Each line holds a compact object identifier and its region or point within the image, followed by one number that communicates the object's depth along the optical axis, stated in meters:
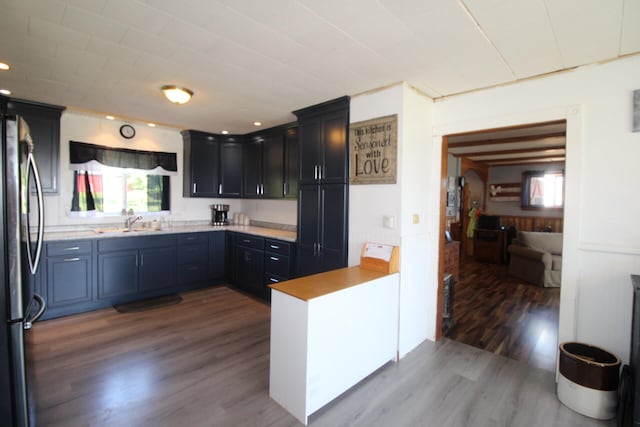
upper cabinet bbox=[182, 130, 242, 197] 4.88
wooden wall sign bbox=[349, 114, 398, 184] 2.75
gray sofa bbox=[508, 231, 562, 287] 5.15
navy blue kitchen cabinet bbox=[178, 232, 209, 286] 4.48
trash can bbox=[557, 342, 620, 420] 2.01
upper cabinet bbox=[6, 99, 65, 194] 3.52
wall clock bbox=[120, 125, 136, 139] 4.39
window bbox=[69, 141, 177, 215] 4.10
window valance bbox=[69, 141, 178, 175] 4.04
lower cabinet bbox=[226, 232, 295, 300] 3.95
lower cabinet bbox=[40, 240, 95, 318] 3.45
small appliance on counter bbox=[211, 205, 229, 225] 5.25
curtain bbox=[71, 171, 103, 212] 4.10
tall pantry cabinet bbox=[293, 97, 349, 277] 3.16
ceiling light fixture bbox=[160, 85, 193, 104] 2.88
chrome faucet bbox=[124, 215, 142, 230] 4.36
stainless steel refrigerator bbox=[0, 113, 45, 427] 1.50
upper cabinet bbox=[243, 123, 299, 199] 4.31
